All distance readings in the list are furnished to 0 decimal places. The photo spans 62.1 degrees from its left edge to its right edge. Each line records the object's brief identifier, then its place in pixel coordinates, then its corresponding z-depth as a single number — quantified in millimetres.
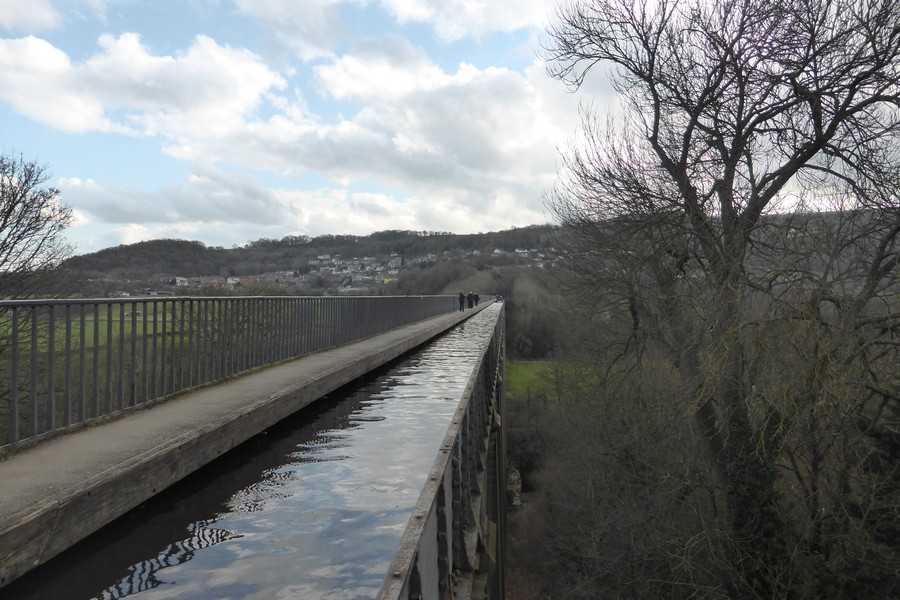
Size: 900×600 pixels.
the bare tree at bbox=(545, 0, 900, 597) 12422
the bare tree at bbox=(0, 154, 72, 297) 20812
